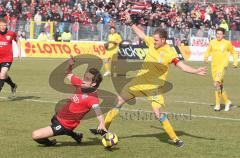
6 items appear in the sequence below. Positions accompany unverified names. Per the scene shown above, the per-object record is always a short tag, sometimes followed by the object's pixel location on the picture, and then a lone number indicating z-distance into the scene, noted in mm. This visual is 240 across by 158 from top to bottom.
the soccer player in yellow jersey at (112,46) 34074
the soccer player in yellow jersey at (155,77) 12789
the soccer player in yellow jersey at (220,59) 19837
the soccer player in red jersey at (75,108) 11763
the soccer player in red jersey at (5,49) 19334
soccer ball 11593
